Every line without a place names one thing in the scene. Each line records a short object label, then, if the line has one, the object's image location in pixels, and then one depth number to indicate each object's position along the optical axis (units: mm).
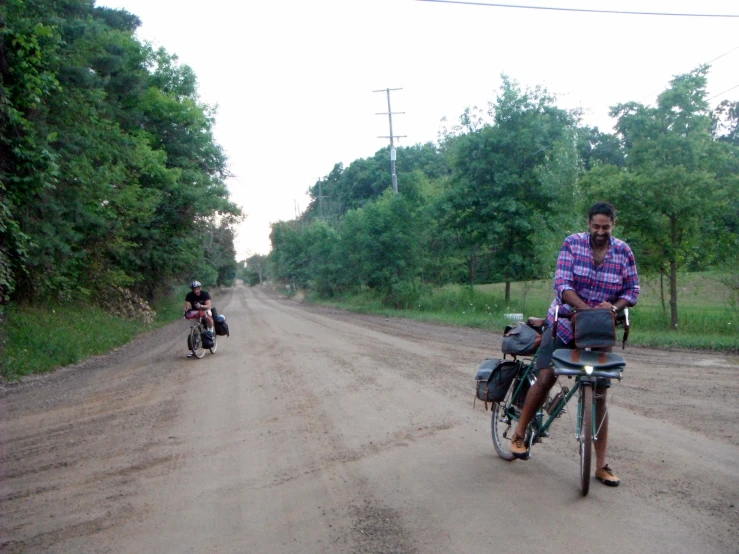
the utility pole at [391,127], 36422
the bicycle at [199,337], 14508
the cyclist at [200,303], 14959
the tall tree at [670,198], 17641
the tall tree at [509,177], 28531
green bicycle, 4777
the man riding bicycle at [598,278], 5043
